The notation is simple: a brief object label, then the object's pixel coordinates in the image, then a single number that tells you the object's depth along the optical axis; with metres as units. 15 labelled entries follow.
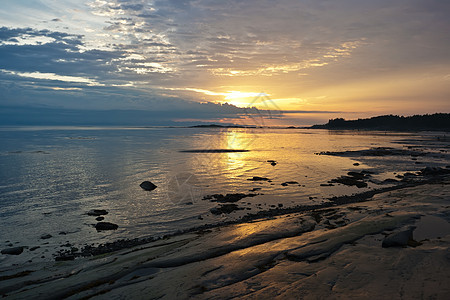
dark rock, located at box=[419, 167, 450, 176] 29.77
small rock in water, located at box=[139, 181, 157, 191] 24.33
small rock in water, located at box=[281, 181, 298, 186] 26.04
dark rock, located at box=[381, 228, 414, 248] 8.77
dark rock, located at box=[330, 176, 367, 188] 25.01
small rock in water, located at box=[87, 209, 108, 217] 17.41
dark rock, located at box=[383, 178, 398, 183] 26.52
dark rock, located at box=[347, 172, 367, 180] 28.80
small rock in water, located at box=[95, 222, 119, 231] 14.99
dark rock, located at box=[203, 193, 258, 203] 20.58
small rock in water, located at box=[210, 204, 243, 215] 17.67
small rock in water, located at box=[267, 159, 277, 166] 41.34
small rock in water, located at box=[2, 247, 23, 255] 11.89
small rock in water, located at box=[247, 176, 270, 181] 28.94
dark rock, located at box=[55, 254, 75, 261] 11.38
